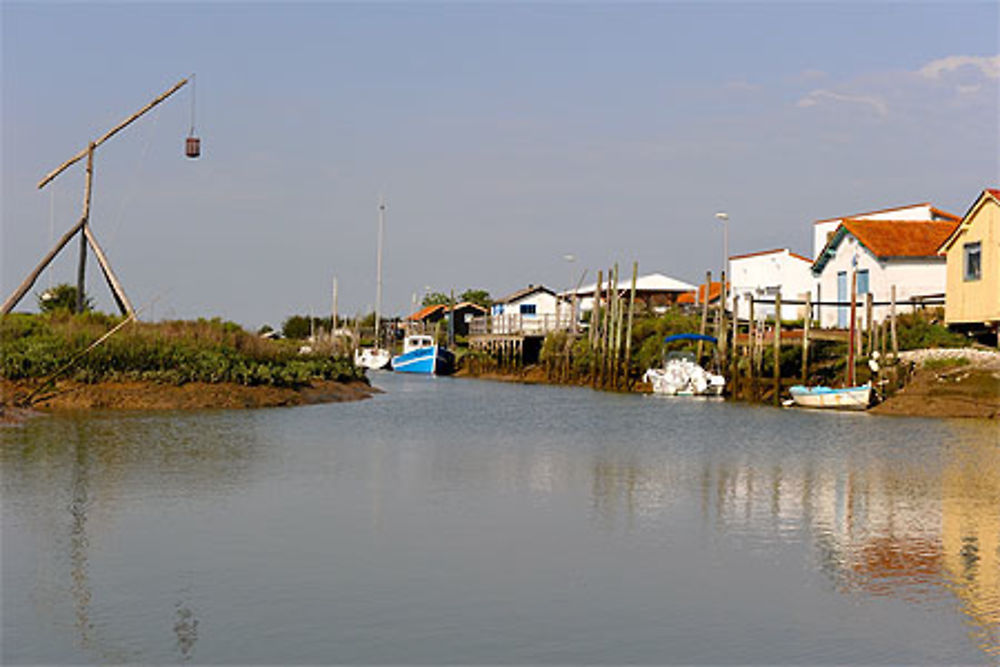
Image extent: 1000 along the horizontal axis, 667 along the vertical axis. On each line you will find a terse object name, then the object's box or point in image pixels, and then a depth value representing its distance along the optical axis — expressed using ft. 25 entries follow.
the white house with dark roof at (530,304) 349.20
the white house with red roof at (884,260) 176.76
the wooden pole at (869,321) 141.31
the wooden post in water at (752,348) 151.66
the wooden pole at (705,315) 180.96
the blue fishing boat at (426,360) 290.76
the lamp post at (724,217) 198.80
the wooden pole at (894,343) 134.10
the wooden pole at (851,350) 137.42
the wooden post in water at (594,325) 206.90
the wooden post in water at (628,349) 189.16
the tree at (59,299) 154.58
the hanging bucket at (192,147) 116.88
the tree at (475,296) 534.98
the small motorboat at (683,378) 165.89
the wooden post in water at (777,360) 140.71
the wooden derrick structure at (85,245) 128.36
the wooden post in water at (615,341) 194.56
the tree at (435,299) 537.40
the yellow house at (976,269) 131.64
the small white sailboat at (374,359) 319.68
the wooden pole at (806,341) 139.85
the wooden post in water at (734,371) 160.21
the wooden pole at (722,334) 161.68
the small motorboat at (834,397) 130.93
